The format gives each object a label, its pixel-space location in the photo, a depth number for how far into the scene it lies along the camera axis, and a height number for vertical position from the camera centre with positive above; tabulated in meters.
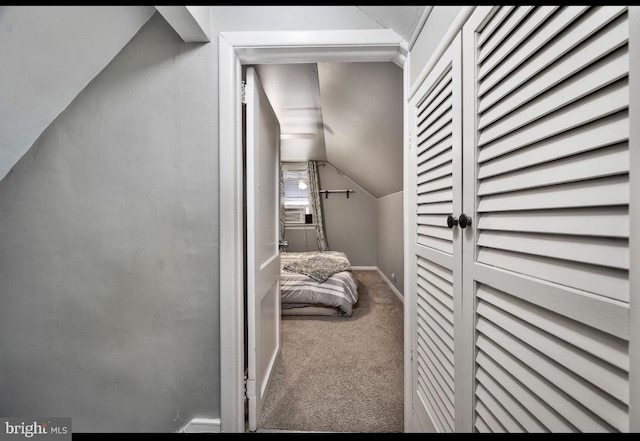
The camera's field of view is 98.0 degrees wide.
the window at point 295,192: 5.45 +0.54
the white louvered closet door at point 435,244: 0.85 -0.09
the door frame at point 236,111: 1.22 +0.48
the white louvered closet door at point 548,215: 0.42 +0.01
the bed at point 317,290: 3.00 -0.78
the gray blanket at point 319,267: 3.24 -0.60
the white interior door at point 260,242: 1.40 -0.13
